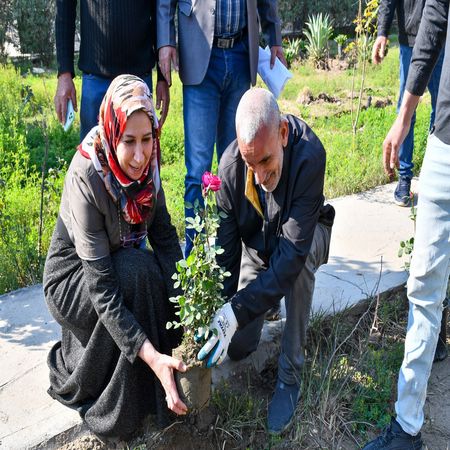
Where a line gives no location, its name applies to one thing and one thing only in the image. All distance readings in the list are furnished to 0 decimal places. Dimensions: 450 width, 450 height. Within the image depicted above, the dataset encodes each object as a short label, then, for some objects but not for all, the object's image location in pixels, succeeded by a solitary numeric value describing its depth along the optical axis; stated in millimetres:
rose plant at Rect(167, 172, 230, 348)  2242
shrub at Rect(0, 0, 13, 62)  13047
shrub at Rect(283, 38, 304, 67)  11719
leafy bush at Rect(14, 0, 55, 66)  13516
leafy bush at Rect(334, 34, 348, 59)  7034
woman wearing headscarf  2320
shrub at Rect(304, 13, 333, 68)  11656
